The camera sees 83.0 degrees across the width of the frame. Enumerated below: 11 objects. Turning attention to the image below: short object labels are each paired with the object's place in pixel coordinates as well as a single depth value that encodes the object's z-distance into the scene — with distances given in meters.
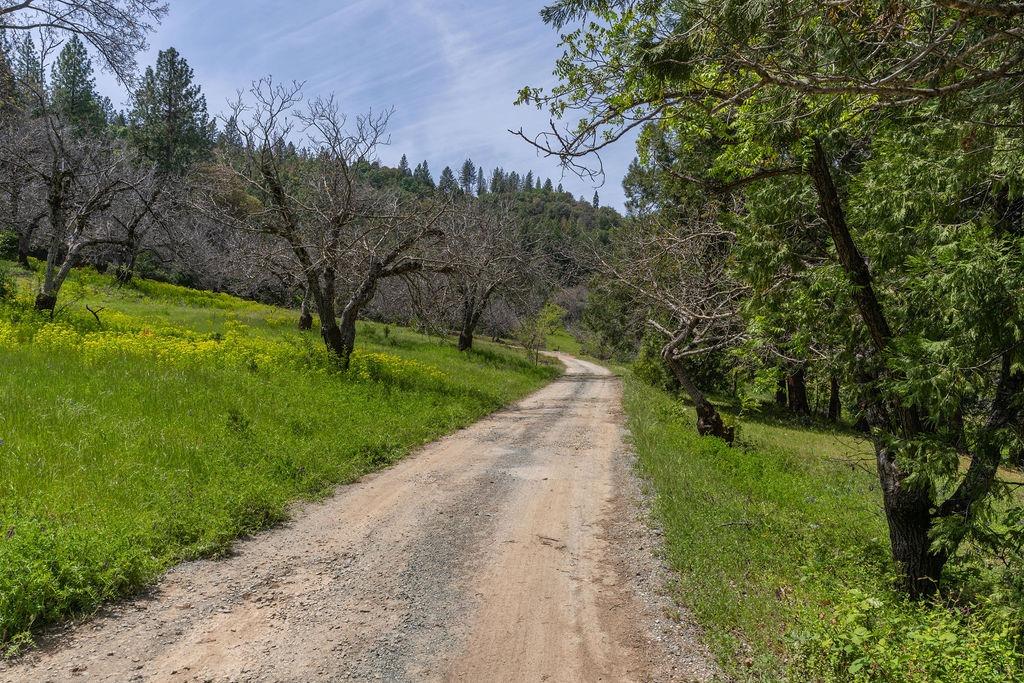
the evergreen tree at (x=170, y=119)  49.75
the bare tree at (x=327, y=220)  16.09
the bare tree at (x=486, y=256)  24.75
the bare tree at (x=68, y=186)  16.23
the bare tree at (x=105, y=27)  9.52
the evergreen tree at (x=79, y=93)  46.44
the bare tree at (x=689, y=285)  12.04
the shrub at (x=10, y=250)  28.47
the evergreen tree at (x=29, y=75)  11.23
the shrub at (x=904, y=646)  3.82
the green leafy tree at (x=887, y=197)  4.11
